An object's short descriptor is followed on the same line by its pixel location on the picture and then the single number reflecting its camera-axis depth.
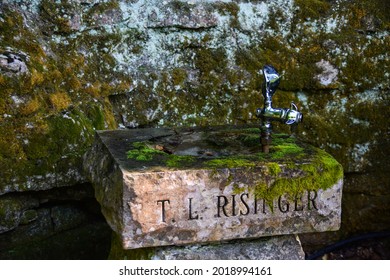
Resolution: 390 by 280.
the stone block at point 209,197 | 1.93
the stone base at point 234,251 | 2.00
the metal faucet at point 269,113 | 2.08
